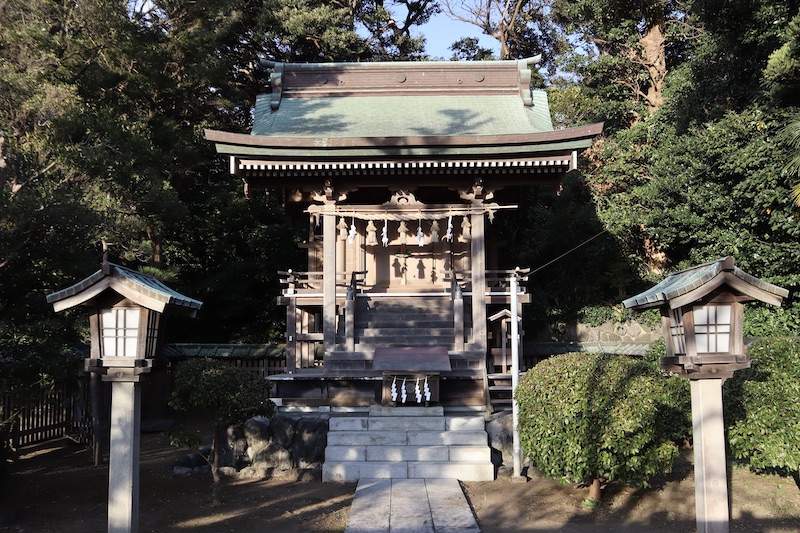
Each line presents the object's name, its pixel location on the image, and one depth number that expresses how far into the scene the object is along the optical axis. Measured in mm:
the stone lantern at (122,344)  5855
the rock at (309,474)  9008
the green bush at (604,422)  6891
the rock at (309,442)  9438
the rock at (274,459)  9406
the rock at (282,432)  9555
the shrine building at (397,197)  11547
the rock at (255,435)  9547
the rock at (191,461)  9703
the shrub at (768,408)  6695
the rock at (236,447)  9477
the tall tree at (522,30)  27672
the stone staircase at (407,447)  8883
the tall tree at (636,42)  19422
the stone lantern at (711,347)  5512
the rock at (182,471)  9438
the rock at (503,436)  9484
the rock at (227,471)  9242
